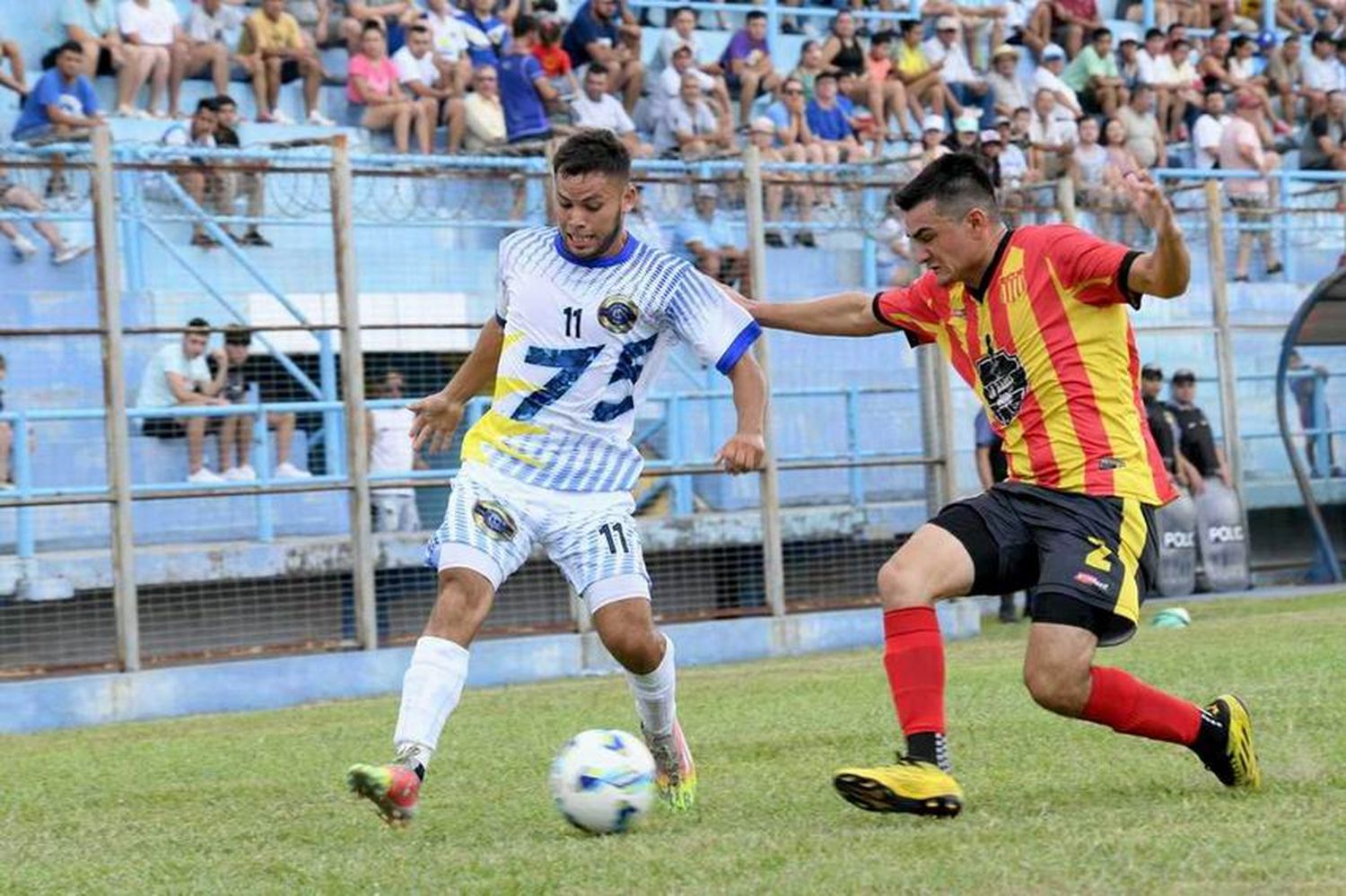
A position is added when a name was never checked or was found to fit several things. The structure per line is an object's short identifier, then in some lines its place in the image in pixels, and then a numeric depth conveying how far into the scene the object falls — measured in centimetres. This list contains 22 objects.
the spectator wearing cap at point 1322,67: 2716
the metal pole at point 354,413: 1558
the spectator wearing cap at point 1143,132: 2453
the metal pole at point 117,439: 1473
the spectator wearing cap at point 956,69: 2394
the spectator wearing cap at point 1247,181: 2294
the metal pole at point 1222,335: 2156
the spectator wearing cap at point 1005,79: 2397
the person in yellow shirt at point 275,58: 1897
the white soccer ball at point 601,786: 696
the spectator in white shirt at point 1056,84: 2408
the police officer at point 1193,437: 2127
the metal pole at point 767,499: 1734
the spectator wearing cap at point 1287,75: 2694
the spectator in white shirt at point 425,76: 1945
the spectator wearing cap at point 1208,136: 2534
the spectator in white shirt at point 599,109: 2023
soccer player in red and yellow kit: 713
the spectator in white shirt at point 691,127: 2080
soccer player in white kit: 752
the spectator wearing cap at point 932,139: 1997
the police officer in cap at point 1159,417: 2027
